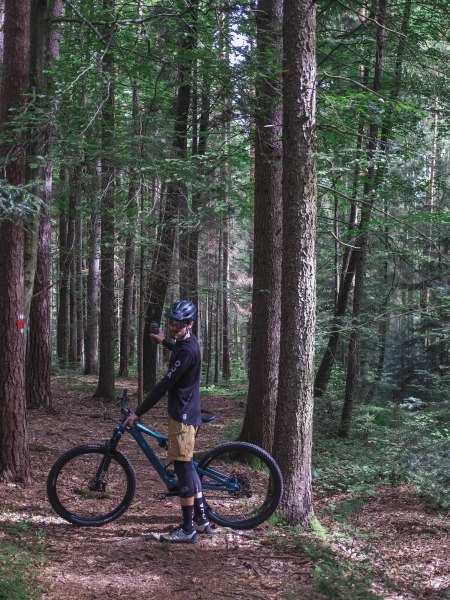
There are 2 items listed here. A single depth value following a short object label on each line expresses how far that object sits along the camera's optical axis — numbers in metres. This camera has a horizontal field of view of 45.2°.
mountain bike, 5.17
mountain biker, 4.88
